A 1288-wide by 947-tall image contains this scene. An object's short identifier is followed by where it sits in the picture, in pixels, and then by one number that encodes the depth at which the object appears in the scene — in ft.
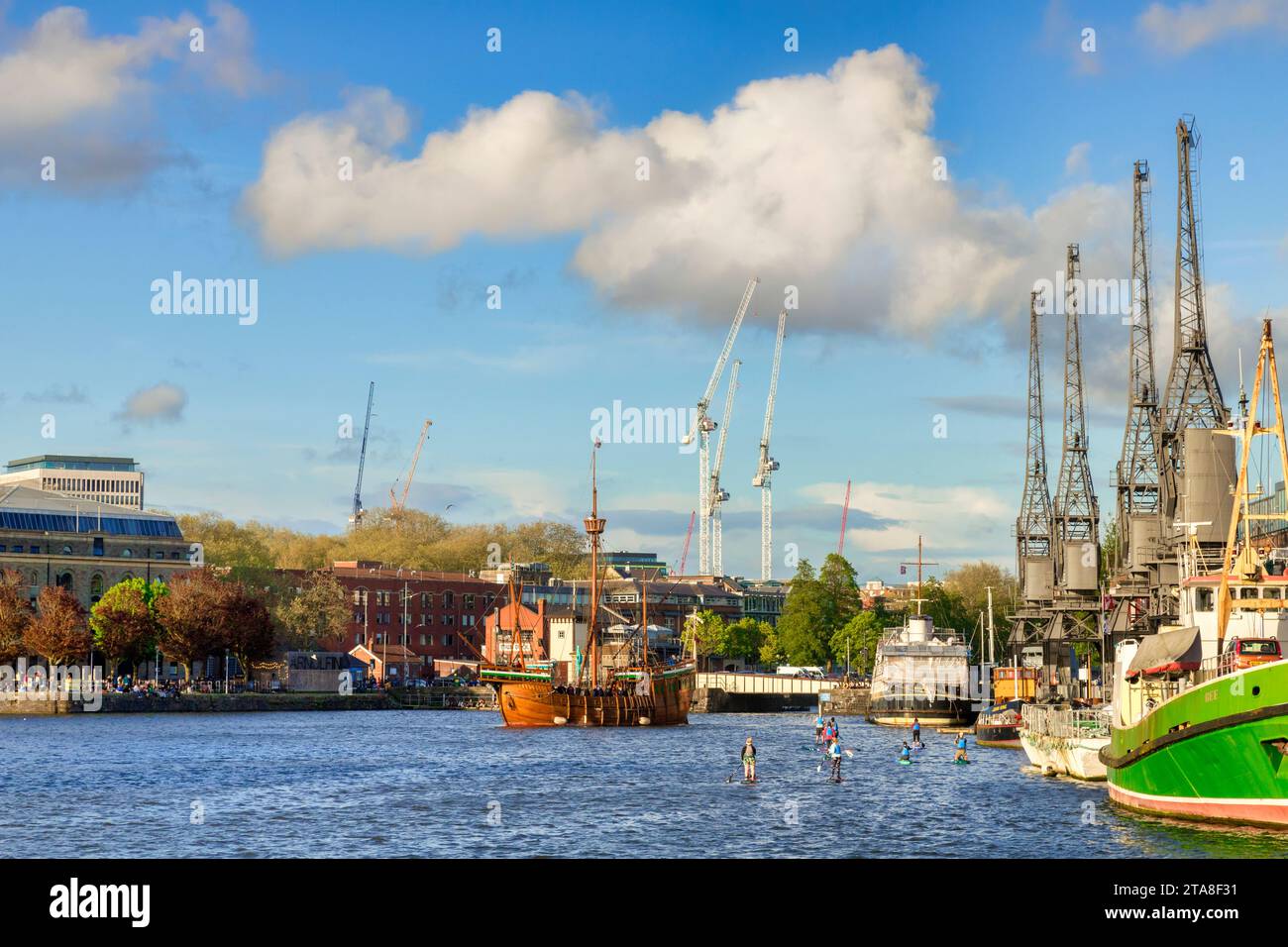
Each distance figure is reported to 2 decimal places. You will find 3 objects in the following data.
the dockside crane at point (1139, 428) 389.60
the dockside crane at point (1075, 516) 450.71
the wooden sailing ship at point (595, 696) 453.58
